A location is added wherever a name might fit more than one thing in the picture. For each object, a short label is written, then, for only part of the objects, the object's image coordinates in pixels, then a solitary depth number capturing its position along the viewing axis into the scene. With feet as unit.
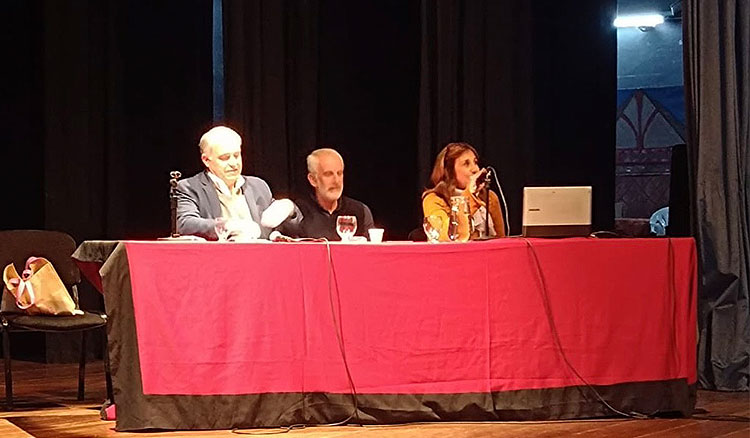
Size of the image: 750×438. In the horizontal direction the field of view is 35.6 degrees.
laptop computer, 14.40
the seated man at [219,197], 14.75
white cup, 14.20
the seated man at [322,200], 15.84
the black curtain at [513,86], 20.51
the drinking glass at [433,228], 14.42
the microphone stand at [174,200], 13.83
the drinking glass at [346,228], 14.06
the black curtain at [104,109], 21.38
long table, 13.05
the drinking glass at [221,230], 13.84
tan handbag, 15.79
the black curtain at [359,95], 21.83
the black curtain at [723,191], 17.38
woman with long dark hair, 15.94
